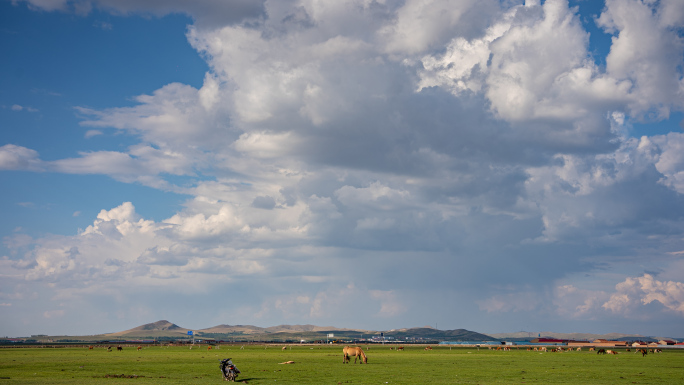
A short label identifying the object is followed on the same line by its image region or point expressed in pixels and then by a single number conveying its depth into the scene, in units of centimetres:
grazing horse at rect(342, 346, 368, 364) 6462
